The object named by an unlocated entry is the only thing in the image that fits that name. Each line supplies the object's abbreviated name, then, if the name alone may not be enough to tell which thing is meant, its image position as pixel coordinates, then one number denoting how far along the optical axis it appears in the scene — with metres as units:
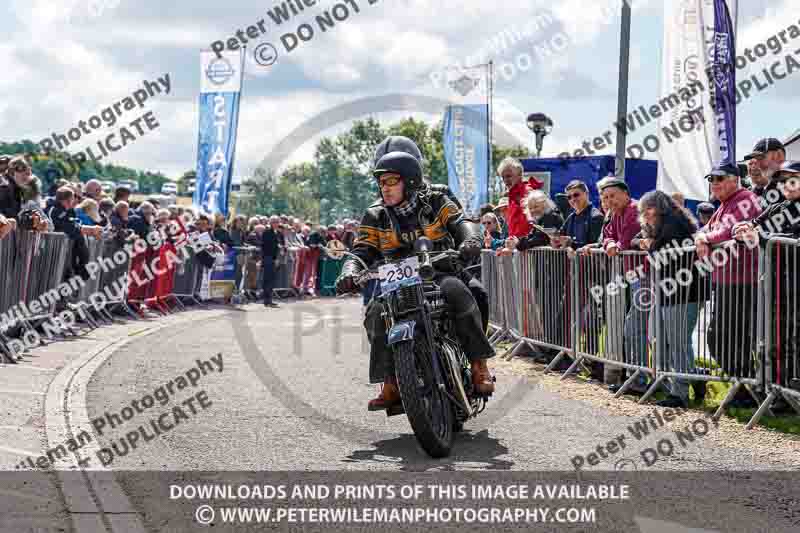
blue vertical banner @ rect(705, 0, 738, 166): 13.20
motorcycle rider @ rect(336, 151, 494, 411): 7.04
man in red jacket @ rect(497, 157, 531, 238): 12.59
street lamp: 20.89
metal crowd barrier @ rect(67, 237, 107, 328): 14.70
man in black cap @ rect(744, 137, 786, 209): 9.35
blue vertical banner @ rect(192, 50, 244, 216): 24.11
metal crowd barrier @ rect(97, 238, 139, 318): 16.06
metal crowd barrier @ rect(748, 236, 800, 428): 7.46
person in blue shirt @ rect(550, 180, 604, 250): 11.17
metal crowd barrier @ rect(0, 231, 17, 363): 10.83
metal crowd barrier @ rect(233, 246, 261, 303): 24.47
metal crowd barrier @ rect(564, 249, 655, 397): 9.24
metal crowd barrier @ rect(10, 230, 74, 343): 11.48
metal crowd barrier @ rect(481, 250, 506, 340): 13.80
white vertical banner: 13.22
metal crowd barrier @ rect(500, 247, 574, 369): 10.98
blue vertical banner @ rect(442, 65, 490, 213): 25.81
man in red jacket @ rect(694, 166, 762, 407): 7.98
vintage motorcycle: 6.24
